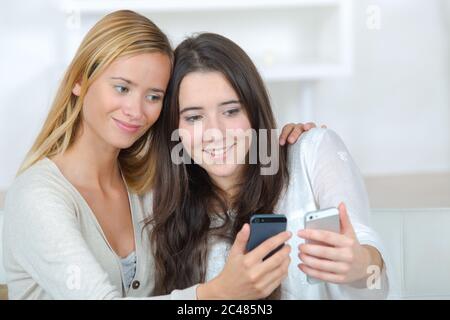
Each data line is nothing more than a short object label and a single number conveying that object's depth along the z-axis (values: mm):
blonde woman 1715
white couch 1957
